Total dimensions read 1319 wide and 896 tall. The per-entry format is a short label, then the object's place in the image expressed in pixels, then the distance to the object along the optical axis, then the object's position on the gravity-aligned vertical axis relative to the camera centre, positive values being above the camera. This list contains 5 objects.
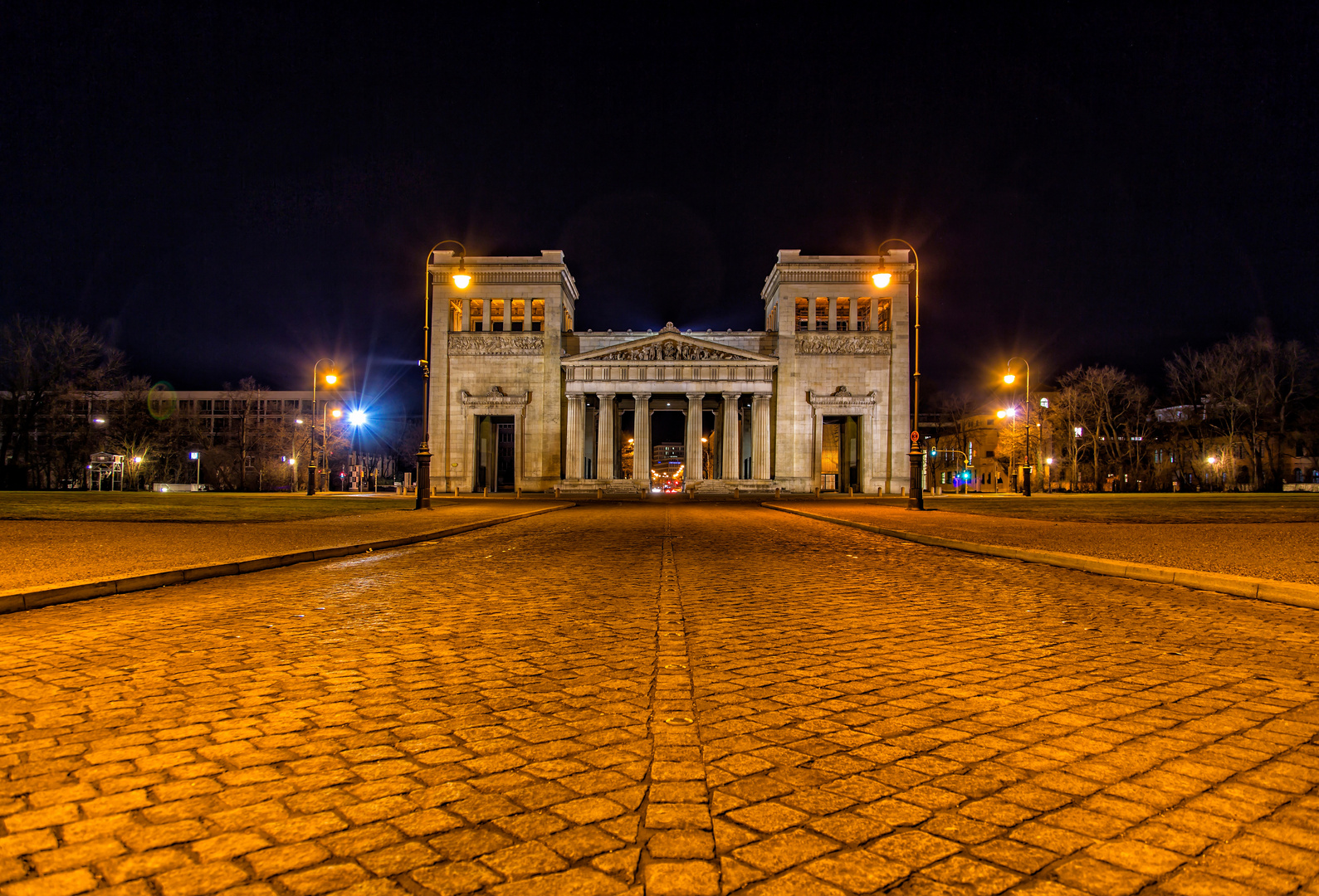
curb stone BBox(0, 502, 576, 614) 7.45 -1.36
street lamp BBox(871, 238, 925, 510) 28.33 +0.52
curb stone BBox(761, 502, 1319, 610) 8.10 -1.34
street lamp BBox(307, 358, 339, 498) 40.37 -0.48
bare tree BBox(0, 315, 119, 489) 48.16 +6.00
